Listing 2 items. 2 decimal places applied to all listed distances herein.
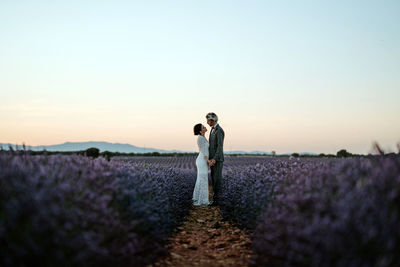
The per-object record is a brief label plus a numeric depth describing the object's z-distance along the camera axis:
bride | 9.21
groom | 8.79
